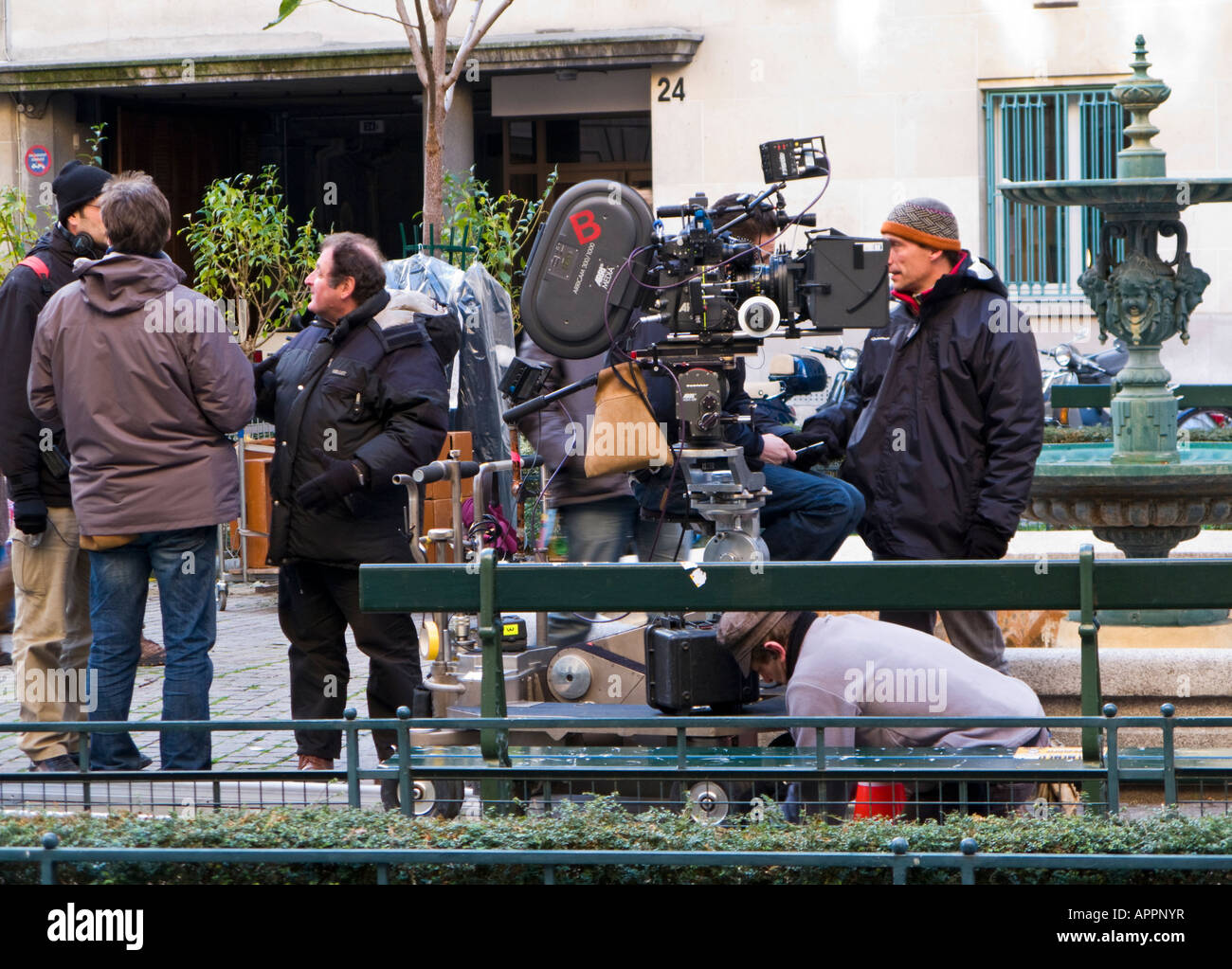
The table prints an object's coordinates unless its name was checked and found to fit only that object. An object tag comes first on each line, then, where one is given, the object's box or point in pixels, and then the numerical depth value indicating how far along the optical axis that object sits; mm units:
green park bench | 7520
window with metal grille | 35062
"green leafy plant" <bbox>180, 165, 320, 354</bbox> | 28125
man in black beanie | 11719
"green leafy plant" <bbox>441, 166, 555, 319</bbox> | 25562
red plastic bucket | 7937
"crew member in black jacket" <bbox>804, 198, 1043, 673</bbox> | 10219
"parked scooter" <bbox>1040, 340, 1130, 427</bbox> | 29656
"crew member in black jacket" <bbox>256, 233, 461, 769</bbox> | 11328
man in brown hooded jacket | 10898
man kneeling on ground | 8695
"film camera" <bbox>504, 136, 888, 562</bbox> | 10047
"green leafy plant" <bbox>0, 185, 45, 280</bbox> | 26706
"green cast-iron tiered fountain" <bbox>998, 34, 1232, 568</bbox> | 13875
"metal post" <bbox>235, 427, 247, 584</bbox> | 20797
